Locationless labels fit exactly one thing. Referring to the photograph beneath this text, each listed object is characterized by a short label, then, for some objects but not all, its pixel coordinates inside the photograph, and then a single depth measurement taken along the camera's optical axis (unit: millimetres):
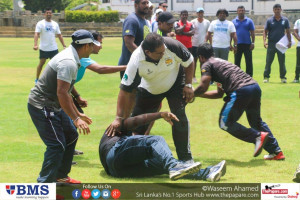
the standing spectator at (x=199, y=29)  17812
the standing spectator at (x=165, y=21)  8938
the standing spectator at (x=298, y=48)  17156
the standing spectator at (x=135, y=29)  9734
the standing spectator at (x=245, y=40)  17391
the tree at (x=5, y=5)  91906
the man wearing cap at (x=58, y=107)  6383
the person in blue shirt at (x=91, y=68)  8344
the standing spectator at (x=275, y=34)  17328
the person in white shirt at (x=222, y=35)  16922
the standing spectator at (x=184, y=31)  16984
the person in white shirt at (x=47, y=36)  17266
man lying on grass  6516
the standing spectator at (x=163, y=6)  17903
